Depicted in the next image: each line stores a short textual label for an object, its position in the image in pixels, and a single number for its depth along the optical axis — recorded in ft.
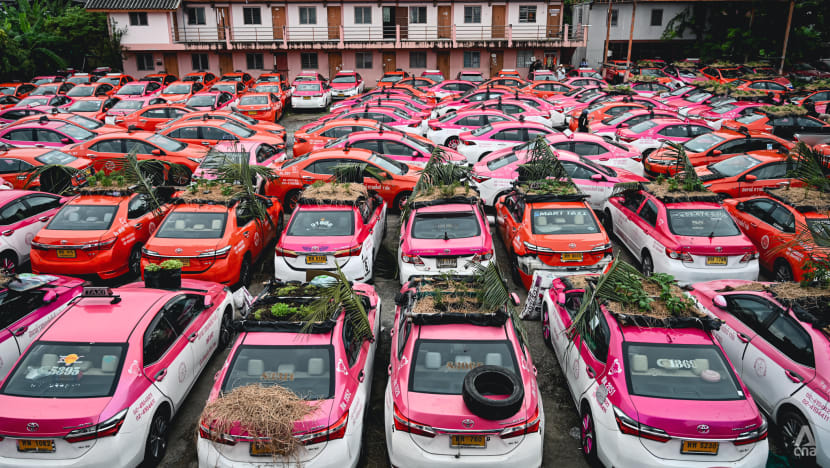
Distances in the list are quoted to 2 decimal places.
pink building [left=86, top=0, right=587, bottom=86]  113.09
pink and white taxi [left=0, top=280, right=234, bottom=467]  16.38
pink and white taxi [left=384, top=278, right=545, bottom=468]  16.02
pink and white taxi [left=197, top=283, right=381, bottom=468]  16.01
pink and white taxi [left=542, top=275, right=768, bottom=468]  16.16
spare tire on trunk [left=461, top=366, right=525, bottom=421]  15.75
